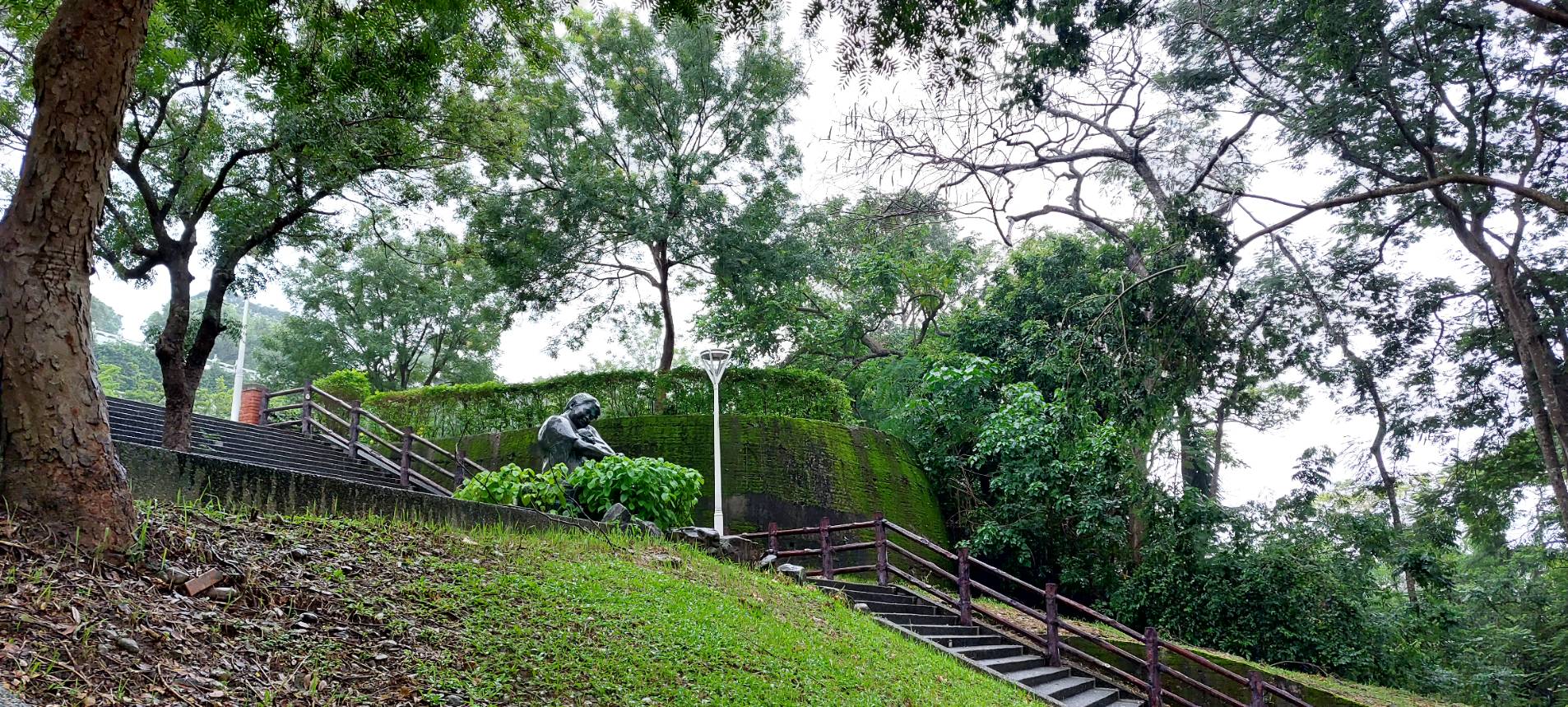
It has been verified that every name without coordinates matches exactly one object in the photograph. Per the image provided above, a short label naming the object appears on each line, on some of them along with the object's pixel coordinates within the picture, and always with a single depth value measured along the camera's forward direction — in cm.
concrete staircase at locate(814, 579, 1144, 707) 991
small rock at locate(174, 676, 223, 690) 360
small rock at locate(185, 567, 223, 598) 424
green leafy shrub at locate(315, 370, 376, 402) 1894
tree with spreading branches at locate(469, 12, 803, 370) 1772
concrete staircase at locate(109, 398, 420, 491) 1244
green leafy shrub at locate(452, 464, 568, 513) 955
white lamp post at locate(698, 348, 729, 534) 1369
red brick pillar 1910
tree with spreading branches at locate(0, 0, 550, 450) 855
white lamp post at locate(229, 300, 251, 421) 2127
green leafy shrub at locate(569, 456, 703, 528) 995
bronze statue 1078
